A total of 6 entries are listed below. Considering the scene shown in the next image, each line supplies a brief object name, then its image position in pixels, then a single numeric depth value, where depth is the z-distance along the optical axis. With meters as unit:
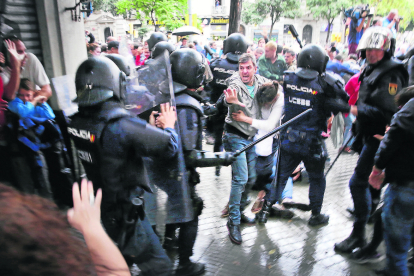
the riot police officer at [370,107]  3.17
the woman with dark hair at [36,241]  0.74
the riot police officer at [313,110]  3.62
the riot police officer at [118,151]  2.09
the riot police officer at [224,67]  5.36
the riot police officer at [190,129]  2.62
